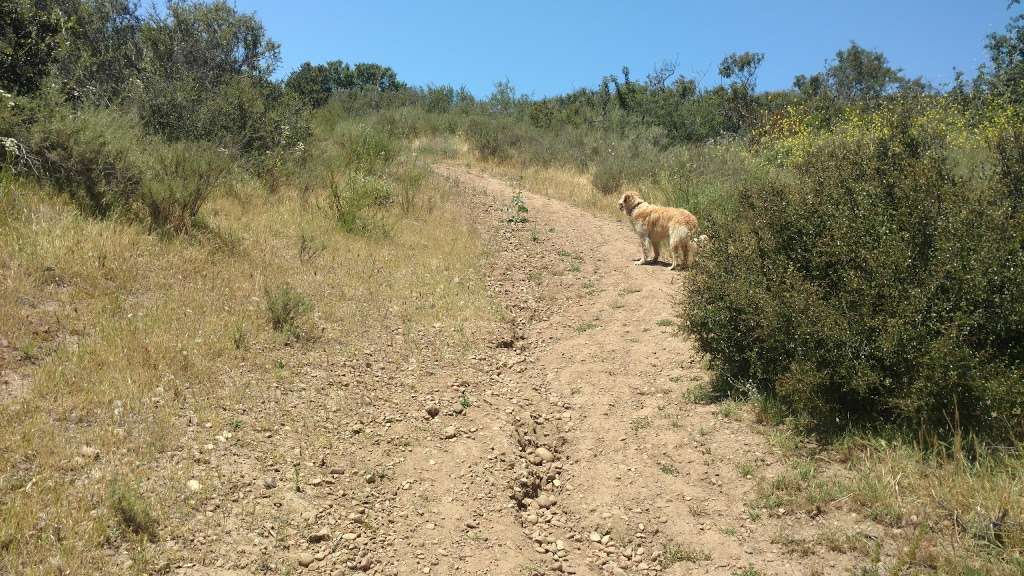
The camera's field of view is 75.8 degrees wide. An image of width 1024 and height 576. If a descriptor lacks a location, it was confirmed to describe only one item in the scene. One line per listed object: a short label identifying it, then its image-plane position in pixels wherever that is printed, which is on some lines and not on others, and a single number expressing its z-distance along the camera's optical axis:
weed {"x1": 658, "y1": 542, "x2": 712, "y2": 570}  3.98
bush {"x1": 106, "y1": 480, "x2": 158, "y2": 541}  3.72
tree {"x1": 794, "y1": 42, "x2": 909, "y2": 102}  31.67
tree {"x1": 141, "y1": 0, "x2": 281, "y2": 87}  11.46
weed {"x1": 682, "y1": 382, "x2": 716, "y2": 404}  5.73
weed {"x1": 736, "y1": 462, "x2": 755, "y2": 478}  4.62
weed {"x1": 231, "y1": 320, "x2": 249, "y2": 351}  5.89
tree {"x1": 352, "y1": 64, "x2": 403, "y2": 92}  40.91
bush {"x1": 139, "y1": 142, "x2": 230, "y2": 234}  7.48
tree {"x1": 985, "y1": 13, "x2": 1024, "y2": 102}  14.24
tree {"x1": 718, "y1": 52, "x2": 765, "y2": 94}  23.41
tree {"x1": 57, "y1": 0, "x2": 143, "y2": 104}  10.23
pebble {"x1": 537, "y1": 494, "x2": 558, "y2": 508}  4.82
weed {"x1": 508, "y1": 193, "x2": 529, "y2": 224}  12.40
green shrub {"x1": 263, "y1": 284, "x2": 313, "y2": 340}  6.37
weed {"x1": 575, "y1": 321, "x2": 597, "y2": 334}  7.88
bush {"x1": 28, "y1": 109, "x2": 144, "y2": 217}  7.10
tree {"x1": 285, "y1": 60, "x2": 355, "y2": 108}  25.86
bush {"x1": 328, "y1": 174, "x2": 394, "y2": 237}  9.73
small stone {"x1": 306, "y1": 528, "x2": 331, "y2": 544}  4.11
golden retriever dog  9.34
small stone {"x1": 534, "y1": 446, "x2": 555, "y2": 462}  5.36
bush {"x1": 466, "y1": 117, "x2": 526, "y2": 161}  18.38
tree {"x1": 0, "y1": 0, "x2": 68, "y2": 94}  7.68
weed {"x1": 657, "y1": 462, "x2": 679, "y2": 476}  4.85
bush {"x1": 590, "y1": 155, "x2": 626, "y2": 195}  15.18
